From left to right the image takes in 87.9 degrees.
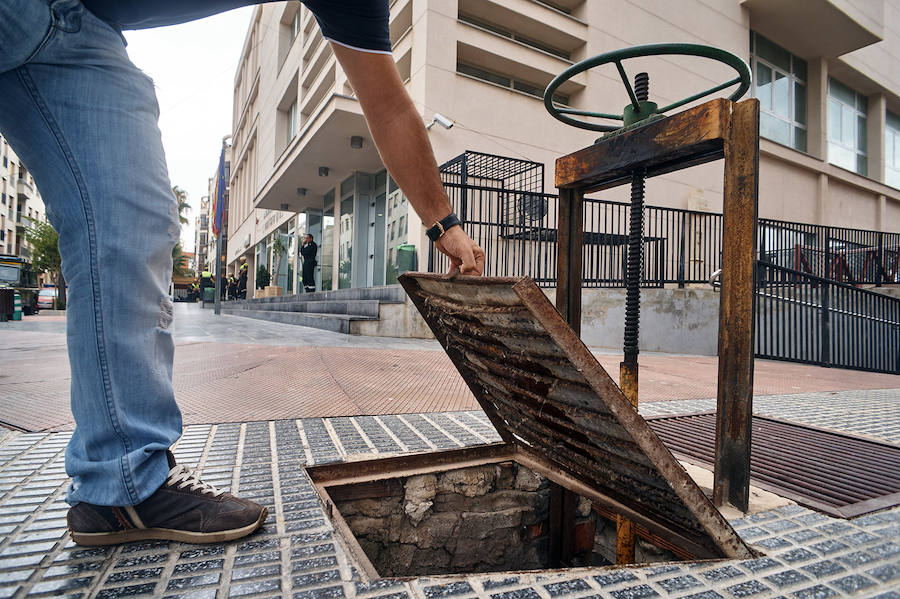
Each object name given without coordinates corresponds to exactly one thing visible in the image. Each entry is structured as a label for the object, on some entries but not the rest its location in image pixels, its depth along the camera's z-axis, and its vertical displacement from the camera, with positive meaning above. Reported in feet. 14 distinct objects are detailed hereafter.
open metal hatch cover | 3.47 -0.90
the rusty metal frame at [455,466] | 4.50 -2.13
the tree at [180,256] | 232.34 +22.92
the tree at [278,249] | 77.61 +8.71
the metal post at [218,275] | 40.90 +2.52
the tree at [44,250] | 102.27 +10.53
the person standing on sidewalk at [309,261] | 53.66 +4.78
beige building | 40.09 +22.45
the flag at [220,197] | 41.50 +9.29
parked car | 75.82 -0.17
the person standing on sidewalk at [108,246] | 3.58 +0.42
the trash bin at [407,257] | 34.08 +3.37
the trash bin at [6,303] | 38.37 -0.47
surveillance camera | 34.27 +13.54
